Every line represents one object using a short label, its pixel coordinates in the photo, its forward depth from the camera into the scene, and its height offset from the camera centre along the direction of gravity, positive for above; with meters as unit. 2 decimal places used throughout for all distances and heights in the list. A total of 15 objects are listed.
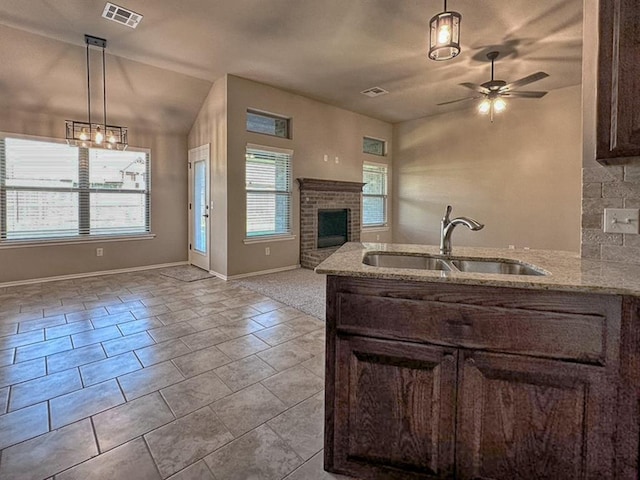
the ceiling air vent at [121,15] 3.32 +2.09
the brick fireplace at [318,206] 6.20 +0.32
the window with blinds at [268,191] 5.57 +0.54
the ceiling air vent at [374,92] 5.75 +2.26
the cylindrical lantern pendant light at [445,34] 2.44 +1.37
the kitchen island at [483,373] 1.17 -0.56
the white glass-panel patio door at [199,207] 5.80 +0.28
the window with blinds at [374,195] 7.74 +0.65
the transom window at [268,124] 5.53 +1.67
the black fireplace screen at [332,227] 6.67 -0.08
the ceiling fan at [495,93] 4.10 +1.62
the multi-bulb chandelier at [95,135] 4.07 +1.07
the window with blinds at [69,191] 4.73 +0.47
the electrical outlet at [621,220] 1.59 +0.02
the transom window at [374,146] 7.64 +1.78
